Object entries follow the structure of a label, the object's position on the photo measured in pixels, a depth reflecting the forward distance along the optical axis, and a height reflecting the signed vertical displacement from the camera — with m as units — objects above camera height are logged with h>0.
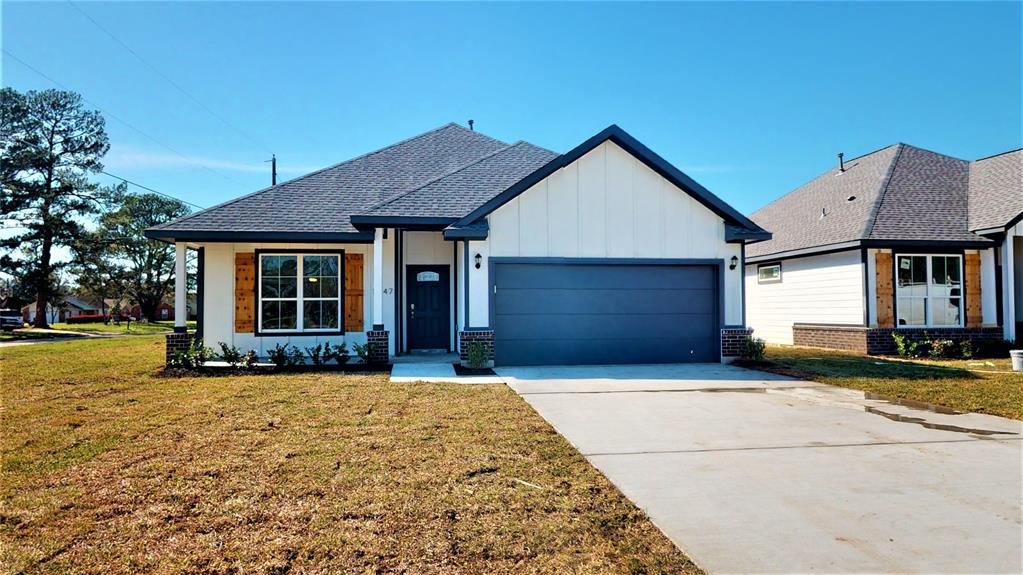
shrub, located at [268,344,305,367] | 10.77 -0.97
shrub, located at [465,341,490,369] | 10.38 -0.88
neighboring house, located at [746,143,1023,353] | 13.63 +1.17
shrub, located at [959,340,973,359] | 12.91 -1.06
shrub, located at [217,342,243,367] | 10.73 -0.93
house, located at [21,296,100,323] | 69.00 -0.10
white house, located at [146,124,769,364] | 11.15 +0.95
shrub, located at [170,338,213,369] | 10.75 -0.96
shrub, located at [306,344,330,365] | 10.84 -0.94
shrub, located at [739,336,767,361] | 11.60 -0.92
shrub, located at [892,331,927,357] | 13.34 -1.02
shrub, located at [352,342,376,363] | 10.87 -0.86
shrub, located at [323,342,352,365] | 10.90 -0.93
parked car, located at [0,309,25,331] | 32.09 -0.74
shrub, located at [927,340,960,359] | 13.05 -1.06
